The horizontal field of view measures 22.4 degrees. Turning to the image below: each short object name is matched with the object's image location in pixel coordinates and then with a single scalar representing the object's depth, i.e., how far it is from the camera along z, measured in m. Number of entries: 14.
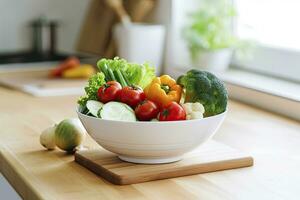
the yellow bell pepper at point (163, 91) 1.25
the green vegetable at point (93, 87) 1.29
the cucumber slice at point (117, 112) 1.23
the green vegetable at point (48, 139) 1.38
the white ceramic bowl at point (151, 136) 1.21
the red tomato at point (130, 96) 1.25
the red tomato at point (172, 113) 1.22
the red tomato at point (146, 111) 1.23
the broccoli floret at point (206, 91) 1.25
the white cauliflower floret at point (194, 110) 1.24
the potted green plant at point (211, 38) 2.09
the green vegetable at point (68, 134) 1.35
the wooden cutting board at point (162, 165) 1.22
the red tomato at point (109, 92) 1.26
